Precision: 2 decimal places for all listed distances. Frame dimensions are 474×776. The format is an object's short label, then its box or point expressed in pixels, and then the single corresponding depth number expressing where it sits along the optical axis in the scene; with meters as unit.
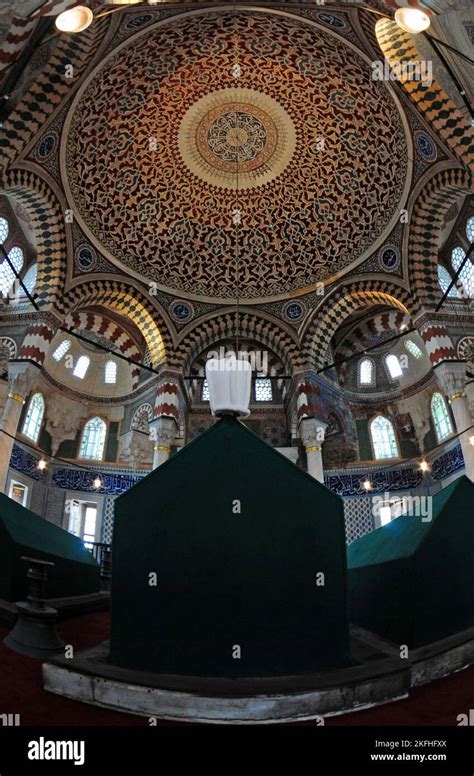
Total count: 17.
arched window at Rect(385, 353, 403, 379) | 13.04
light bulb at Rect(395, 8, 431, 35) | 4.72
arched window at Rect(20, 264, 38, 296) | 11.53
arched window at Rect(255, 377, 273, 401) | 13.32
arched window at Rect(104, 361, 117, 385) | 13.75
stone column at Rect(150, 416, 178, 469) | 10.44
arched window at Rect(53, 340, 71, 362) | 12.93
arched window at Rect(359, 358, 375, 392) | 13.34
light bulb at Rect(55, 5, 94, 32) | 4.66
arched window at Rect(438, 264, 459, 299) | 11.38
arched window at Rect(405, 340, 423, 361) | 12.66
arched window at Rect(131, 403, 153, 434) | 12.80
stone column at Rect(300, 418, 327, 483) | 10.37
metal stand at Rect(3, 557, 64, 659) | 3.03
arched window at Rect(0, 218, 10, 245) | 11.38
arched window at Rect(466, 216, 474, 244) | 11.45
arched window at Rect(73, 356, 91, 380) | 13.38
